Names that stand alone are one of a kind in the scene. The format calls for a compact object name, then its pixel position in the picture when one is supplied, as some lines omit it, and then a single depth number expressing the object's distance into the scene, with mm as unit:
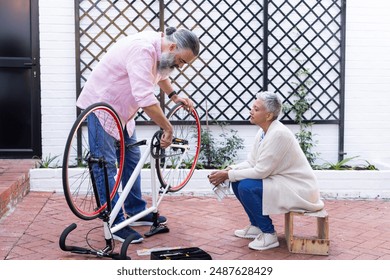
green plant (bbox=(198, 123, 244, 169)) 5293
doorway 5285
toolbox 2971
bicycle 2904
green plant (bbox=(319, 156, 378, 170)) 5329
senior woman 3285
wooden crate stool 3295
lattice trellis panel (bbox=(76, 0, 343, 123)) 5379
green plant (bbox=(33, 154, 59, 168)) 5090
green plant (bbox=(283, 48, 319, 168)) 5453
